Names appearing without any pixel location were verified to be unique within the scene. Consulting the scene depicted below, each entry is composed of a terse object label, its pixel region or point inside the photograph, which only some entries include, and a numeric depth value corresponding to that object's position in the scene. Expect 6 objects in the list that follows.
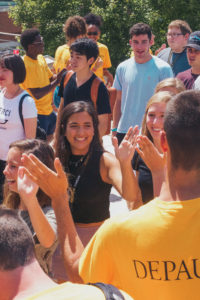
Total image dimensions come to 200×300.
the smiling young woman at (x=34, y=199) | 2.54
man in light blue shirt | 5.27
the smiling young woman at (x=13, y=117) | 4.34
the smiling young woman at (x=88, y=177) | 3.34
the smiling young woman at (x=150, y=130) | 3.61
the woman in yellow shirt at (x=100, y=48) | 6.98
